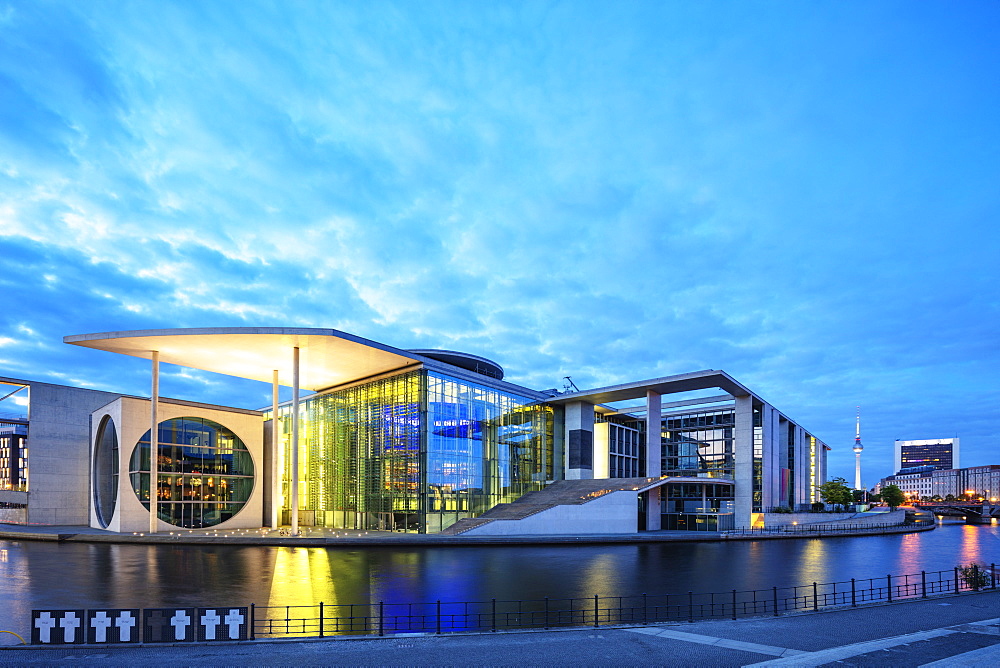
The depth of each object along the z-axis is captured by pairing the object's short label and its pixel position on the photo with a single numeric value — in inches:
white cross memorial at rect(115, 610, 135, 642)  519.8
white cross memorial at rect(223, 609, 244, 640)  535.2
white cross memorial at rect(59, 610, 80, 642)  513.3
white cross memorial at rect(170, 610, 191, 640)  523.2
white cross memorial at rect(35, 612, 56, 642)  513.3
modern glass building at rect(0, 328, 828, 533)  1945.1
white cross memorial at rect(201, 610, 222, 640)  534.3
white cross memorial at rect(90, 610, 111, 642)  518.3
